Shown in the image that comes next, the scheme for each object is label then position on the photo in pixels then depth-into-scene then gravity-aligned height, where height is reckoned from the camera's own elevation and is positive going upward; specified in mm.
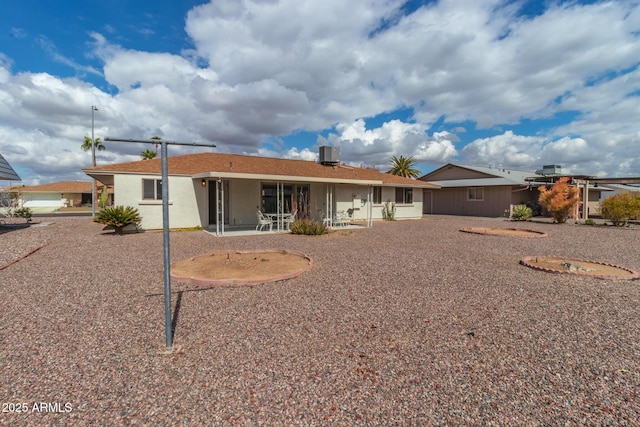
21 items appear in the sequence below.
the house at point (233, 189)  13461 +1030
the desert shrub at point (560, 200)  18156 +462
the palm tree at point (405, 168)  38969 +4992
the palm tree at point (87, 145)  39769 +8207
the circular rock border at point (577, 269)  6363 -1361
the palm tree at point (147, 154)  36344 +6518
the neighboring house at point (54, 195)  42741 +2217
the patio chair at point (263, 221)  13464 -509
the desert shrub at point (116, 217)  12219 -272
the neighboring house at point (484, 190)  23531 +1434
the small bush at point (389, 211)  21016 -168
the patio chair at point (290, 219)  13812 -447
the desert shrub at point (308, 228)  12781 -775
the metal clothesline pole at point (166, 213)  3158 -39
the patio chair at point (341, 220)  16200 -583
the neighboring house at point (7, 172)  15110 +1939
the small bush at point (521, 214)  20750 -408
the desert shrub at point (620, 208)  16981 -40
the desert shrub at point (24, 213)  19266 -172
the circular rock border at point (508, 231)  12883 -1075
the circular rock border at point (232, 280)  5781 -1327
